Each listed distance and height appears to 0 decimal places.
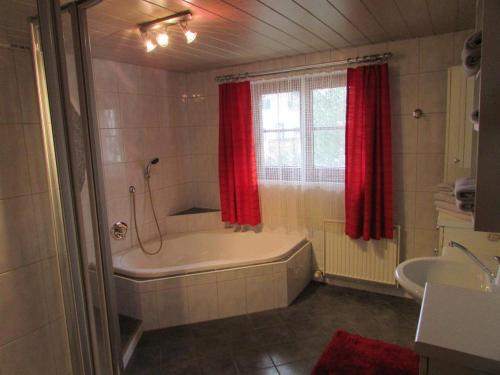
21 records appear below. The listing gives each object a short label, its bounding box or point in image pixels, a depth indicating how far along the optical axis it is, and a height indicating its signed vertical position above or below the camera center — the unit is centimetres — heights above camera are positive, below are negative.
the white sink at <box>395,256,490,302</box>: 165 -65
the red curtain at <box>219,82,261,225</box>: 339 -9
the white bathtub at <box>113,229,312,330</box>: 268 -110
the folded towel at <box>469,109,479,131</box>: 88 +5
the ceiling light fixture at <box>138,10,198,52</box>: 199 +74
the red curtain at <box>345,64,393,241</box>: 279 -11
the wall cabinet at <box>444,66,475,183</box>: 229 +6
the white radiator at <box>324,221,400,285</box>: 299 -102
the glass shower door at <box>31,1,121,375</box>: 93 -9
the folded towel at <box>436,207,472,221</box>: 180 -41
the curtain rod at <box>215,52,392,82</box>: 276 +66
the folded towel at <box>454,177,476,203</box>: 94 -15
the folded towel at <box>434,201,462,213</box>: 177 -36
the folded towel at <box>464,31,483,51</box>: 86 +24
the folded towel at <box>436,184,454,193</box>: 183 -27
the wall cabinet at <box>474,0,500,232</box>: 79 +2
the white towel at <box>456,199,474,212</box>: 96 -19
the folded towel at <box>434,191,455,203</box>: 180 -32
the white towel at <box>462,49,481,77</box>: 89 +19
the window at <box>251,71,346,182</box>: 304 +15
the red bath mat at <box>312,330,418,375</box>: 209 -137
